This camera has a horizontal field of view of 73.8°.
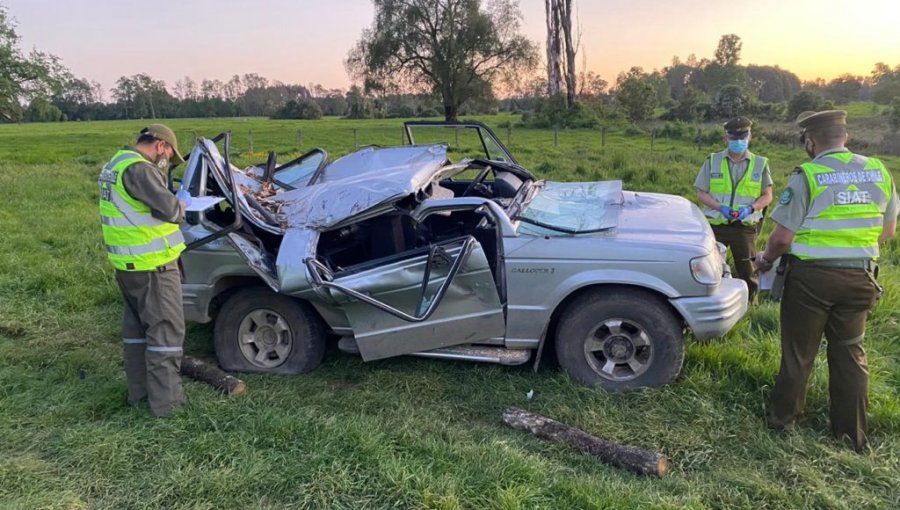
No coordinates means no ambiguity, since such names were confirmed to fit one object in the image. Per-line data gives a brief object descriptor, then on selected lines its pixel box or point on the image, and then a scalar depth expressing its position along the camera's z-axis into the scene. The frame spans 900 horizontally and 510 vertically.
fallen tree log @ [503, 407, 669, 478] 3.19
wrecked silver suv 3.89
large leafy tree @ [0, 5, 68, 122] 22.61
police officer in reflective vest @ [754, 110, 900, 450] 3.23
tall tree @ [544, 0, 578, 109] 37.84
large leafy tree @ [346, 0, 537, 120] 41.19
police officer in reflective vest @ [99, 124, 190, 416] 3.66
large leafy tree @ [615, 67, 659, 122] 37.22
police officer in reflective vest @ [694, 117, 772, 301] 5.16
